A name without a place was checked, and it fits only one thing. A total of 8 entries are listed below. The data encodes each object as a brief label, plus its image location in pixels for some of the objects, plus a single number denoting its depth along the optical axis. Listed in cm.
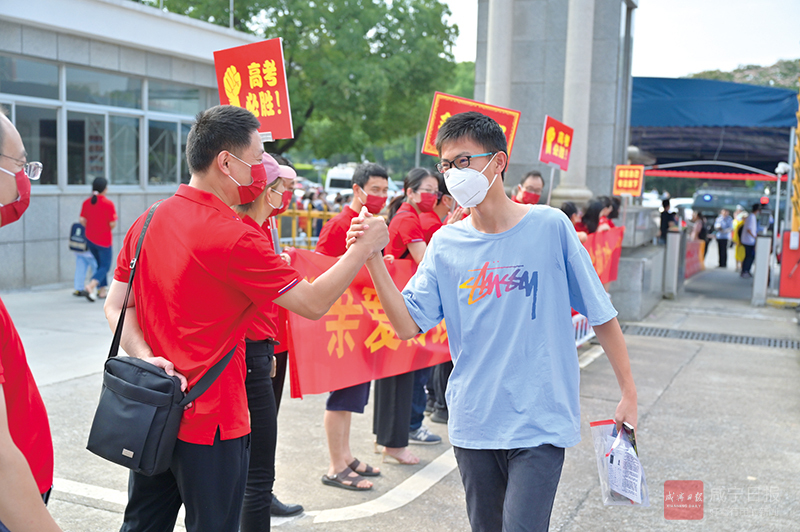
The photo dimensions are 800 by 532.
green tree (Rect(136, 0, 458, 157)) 2344
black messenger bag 229
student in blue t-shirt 248
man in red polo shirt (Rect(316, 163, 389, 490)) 470
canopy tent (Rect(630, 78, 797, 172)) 1602
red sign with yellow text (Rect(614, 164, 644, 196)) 1353
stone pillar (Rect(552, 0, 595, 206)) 1130
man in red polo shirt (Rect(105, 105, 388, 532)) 233
